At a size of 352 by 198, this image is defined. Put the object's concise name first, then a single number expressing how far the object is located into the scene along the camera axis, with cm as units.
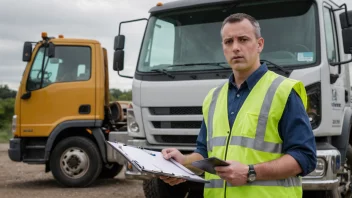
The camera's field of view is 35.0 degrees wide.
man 228
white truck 538
